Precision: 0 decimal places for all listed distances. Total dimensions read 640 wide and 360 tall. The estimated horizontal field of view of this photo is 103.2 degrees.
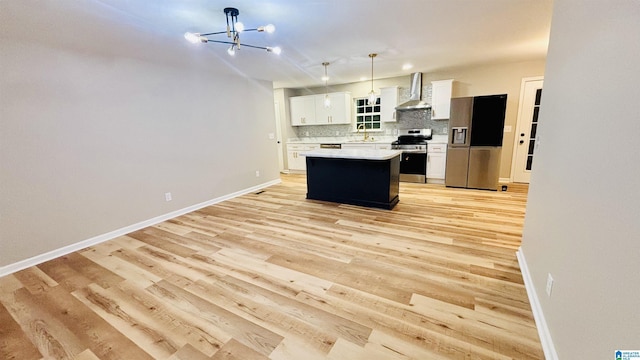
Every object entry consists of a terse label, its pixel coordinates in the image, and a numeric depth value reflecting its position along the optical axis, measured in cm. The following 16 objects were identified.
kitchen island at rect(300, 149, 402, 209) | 387
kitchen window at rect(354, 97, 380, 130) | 644
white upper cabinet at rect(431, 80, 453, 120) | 521
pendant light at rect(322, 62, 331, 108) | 433
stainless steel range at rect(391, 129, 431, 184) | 541
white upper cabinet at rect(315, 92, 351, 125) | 643
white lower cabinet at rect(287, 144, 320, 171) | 690
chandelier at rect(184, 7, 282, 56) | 226
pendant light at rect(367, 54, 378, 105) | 459
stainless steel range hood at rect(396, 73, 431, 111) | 545
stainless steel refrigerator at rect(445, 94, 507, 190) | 462
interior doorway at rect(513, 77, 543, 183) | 481
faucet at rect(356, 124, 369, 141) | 648
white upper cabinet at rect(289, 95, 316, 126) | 682
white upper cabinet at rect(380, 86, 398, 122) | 585
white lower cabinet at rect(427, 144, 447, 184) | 525
